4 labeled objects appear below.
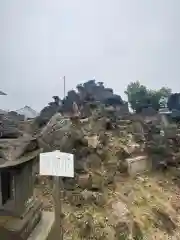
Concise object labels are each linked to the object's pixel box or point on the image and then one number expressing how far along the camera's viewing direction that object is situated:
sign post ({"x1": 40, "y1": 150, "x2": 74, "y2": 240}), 1.57
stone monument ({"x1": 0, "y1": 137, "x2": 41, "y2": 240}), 1.45
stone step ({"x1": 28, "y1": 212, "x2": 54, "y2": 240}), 1.64
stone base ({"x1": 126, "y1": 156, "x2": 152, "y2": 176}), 3.44
